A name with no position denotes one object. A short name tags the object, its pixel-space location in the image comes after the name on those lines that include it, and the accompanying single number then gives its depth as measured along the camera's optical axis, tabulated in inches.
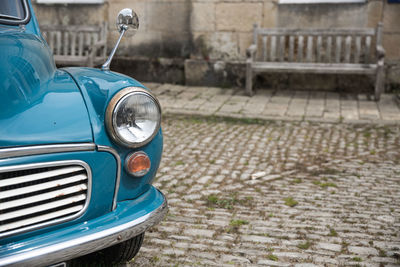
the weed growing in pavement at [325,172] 161.3
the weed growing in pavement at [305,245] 109.1
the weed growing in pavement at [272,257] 103.5
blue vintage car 70.3
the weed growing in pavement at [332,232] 115.5
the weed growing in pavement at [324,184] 149.9
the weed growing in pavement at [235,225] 117.6
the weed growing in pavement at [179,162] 169.0
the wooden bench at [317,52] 270.5
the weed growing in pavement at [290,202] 134.6
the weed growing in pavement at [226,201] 133.4
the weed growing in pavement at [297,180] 152.9
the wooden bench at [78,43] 294.5
